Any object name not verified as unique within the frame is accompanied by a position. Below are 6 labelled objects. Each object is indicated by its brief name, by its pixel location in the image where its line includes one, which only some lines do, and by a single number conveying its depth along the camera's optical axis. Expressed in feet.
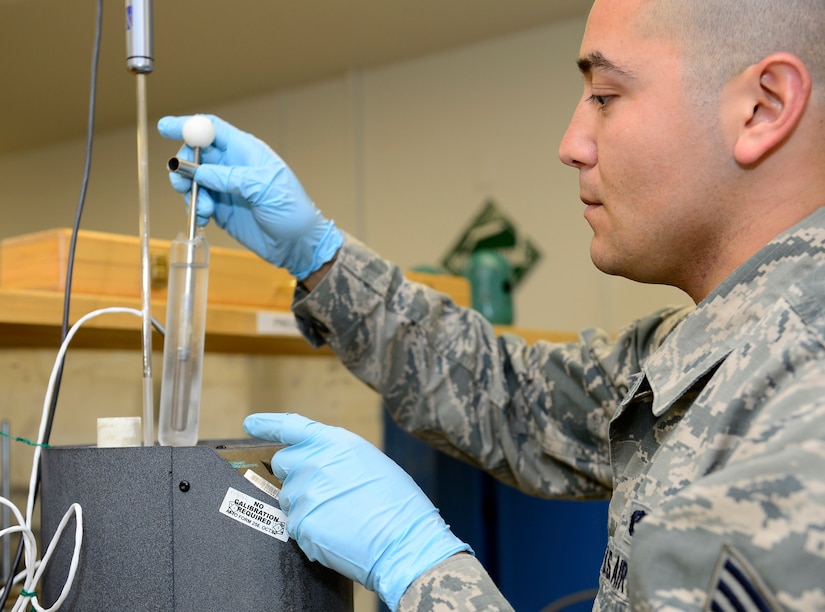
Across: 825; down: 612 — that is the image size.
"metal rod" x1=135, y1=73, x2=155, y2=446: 2.66
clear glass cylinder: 2.74
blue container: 6.37
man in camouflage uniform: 1.76
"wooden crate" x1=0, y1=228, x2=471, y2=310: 3.70
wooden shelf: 3.38
